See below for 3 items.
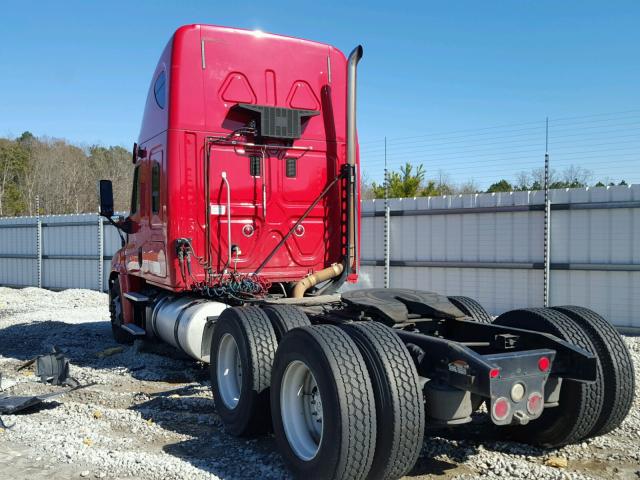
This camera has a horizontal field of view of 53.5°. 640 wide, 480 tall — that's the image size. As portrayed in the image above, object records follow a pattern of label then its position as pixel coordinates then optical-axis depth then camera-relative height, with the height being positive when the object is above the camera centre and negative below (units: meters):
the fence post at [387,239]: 12.74 -0.32
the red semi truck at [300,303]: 3.79 -0.73
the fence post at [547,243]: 10.55 -0.33
